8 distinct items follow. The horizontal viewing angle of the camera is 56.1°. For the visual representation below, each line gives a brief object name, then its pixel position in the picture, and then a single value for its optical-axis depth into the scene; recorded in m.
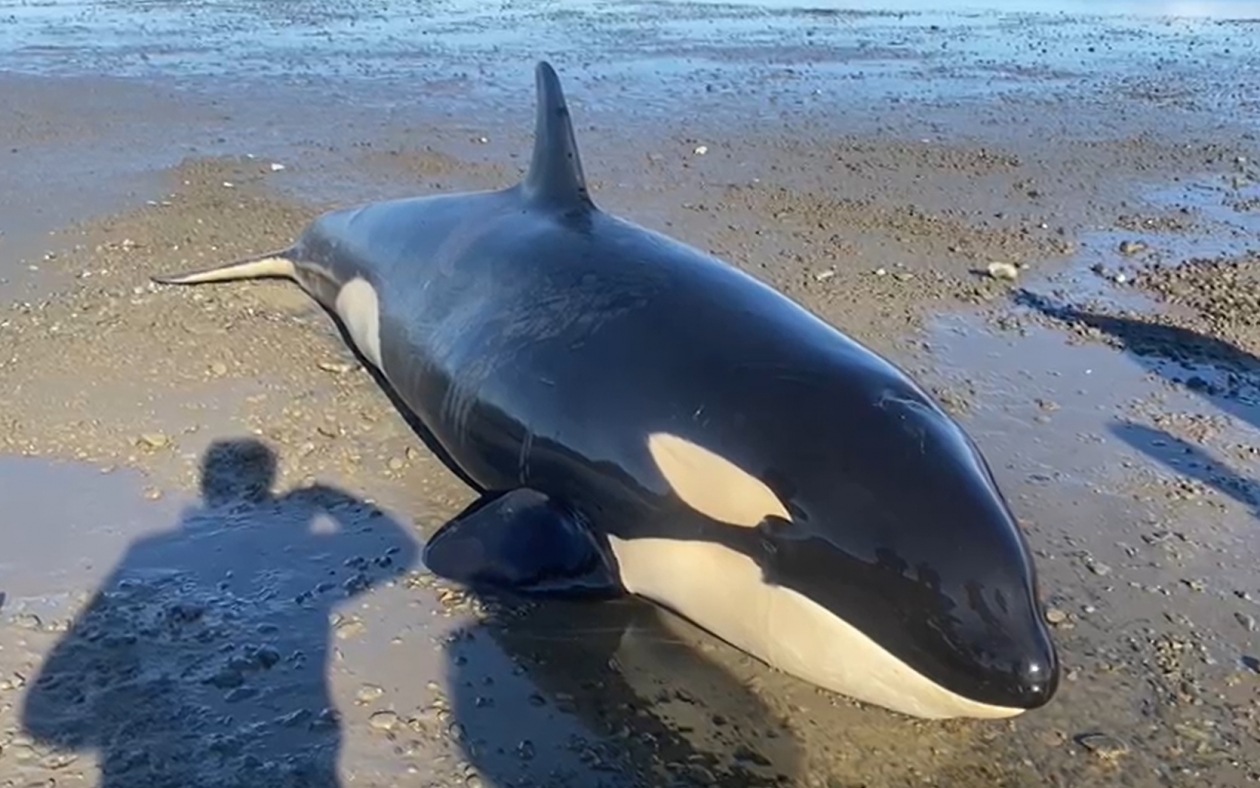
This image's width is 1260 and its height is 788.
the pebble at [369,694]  4.29
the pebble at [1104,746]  4.12
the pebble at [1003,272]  9.35
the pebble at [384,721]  4.15
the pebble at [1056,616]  4.90
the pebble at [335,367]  7.25
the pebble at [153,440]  6.15
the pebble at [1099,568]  5.29
